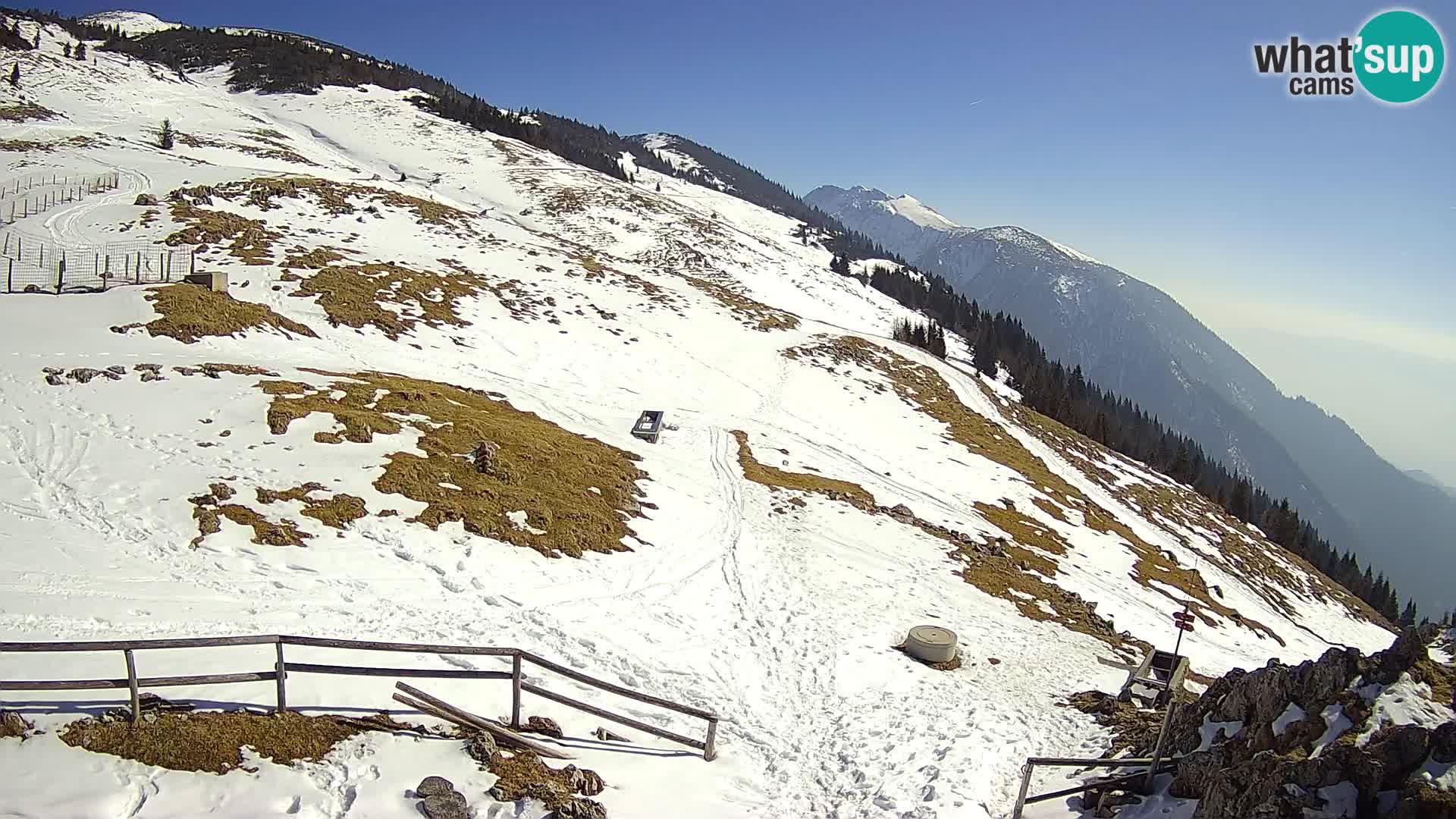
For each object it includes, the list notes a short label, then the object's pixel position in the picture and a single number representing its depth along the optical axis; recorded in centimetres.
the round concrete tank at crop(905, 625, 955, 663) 1761
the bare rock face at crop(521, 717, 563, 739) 1102
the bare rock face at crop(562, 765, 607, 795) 975
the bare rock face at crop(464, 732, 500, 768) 966
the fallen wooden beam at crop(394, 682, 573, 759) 1020
